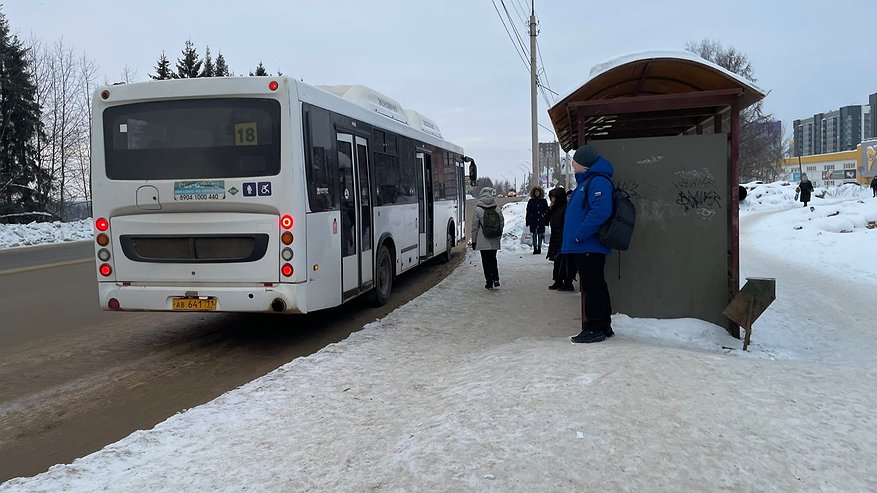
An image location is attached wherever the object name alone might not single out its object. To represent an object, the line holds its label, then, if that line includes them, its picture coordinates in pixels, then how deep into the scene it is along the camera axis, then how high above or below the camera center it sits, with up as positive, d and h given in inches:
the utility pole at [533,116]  845.2 +111.8
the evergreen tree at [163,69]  1712.6 +394.1
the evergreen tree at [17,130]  1248.8 +174.9
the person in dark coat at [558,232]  417.6 -25.0
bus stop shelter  273.4 -2.2
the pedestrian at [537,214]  632.4 -17.7
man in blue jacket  243.1 -18.6
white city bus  256.7 +4.8
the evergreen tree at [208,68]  1913.5 +446.2
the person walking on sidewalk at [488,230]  414.9 -21.2
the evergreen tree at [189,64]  1835.6 +435.8
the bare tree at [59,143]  1353.3 +154.7
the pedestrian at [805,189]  1217.4 +0.3
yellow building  2676.9 +123.1
